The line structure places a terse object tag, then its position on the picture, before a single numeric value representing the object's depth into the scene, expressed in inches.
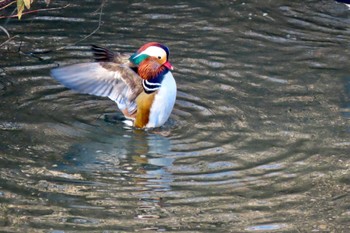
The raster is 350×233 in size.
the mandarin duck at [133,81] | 562.6
